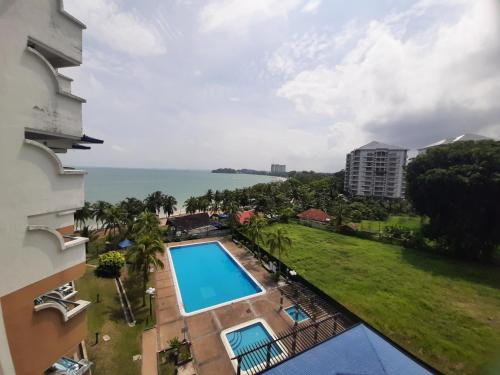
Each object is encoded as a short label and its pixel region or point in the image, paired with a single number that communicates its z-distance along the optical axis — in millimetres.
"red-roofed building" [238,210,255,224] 37356
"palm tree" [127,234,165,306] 16688
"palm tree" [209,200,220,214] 43488
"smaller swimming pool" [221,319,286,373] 12266
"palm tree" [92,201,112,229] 30491
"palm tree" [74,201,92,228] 28231
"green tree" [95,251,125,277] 19891
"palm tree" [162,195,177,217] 40531
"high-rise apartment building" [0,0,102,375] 4734
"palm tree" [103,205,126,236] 29581
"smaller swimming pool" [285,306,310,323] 15578
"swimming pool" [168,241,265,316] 18125
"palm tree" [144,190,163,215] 39028
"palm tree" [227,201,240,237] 34344
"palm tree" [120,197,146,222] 33731
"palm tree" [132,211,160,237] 24923
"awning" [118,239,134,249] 26314
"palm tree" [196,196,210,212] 43219
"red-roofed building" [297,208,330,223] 42781
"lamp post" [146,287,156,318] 15405
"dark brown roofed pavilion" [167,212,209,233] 33750
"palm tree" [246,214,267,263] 25139
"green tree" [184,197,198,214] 43184
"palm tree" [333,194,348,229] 37859
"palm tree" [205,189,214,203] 45716
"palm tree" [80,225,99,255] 29109
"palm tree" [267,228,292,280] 21512
